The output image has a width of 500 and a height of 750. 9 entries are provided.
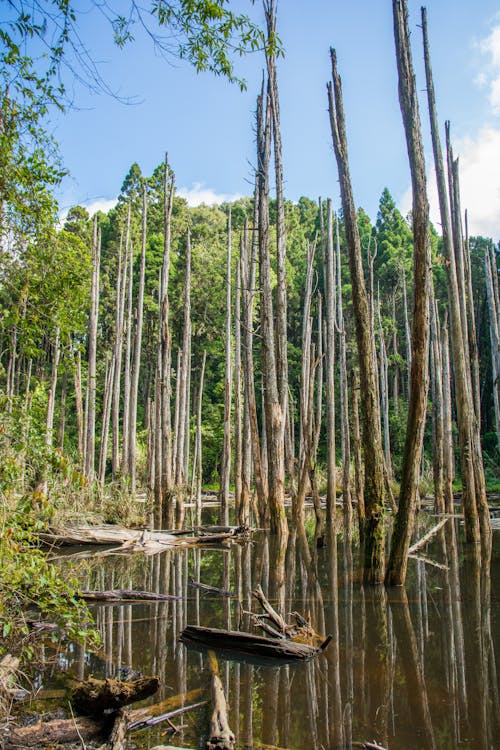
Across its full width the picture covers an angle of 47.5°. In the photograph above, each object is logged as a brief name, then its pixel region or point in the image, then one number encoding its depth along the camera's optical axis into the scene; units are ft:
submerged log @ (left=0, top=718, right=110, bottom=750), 9.04
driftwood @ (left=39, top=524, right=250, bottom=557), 35.81
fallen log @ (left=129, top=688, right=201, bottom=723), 10.42
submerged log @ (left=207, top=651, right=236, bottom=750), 8.90
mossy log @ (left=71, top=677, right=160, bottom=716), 10.55
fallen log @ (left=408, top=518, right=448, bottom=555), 25.32
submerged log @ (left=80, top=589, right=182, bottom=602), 19.97
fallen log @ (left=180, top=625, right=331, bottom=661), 13.93
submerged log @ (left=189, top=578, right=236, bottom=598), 21.69
